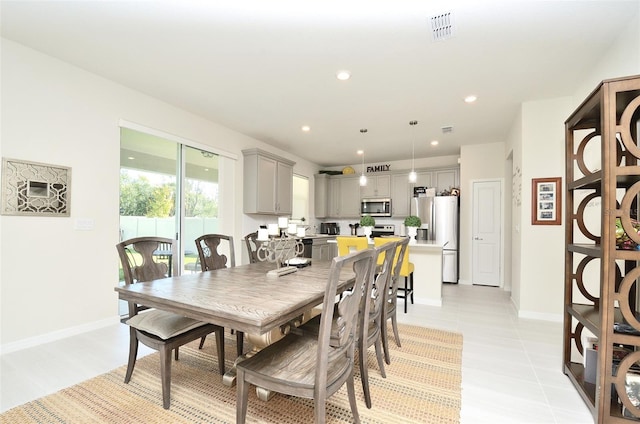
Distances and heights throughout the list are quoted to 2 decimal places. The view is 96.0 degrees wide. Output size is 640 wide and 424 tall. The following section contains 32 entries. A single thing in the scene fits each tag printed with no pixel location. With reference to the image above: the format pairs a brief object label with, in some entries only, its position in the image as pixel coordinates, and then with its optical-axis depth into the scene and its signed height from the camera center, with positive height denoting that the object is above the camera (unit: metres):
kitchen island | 3.97 -0.84
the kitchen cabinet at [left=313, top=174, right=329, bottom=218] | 7.00 +0.41
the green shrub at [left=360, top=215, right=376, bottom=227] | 4.58 -0.16
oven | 6.44 -0.40
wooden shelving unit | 1.51 -0.22
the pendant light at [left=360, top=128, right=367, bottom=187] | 4.60 +1.31
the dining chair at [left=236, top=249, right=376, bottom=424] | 1.24 -0.76
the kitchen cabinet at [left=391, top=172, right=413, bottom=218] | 6.24 +0.38
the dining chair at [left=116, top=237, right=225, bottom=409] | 1.72 -0.72
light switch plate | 2.87 -0.15
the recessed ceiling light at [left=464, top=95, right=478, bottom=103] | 3.32 +1.33
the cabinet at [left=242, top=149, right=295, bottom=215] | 4.83 +0.50
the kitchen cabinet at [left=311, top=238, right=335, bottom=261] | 5.75 -0.78
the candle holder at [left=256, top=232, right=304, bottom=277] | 2.19 -0.30
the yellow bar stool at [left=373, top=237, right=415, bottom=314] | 3.62 -0.70
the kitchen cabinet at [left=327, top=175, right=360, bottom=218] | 6.84 +0.36
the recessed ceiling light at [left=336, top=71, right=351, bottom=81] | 2.80 +1.35
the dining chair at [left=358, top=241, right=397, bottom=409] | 1.73 -0.72
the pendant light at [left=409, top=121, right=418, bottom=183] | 4.25 +1.25
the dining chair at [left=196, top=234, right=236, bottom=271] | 2.61 -0.40
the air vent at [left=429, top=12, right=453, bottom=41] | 2.03 +1.37
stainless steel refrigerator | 5.46 -0.27
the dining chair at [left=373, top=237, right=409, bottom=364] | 2.24 -0.75
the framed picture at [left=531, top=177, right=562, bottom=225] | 3.40 +0.15
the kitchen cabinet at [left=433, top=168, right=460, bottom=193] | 5.85 +0.69
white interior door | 5.19 -0.36
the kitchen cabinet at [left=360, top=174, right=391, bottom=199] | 6.48 +0.58
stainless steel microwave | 6.42 +0.12
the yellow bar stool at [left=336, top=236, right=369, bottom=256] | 3.64 -0.41
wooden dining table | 1.30 -0.47
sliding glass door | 3.48 +0.27
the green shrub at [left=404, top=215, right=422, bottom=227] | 4.28 -0.14
